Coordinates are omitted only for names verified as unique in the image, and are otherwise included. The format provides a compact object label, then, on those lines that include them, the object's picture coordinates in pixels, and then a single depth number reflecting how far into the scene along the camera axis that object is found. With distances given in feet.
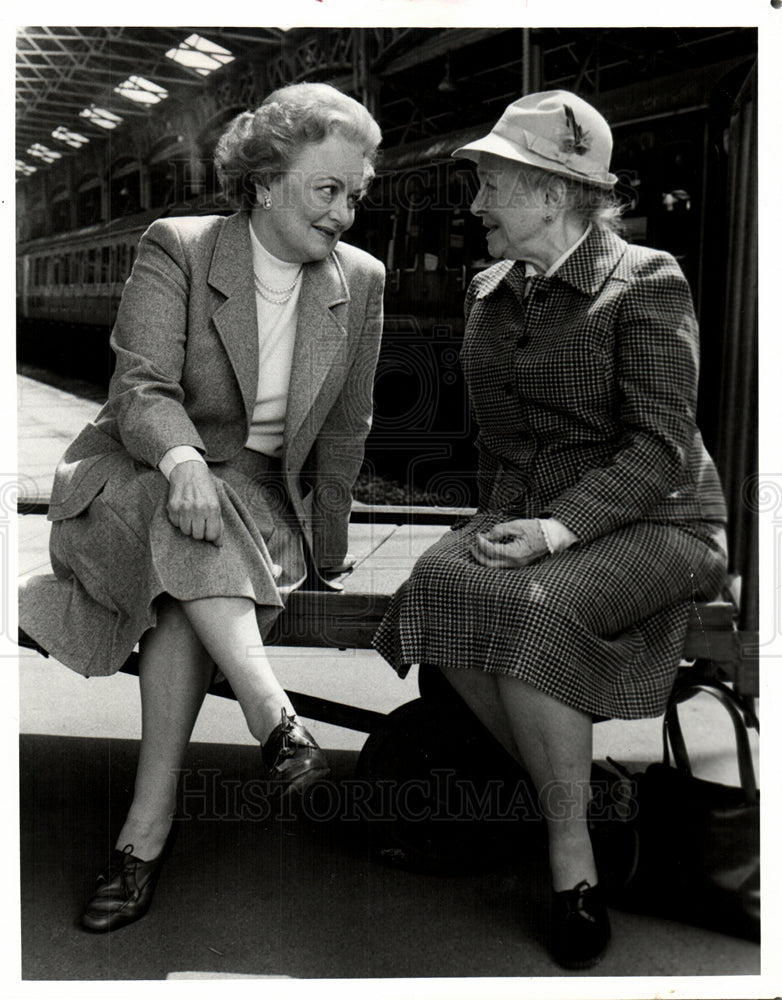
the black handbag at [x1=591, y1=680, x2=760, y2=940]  7.13
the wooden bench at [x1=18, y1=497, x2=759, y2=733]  7.74
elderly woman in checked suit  6.98
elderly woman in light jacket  7.30
